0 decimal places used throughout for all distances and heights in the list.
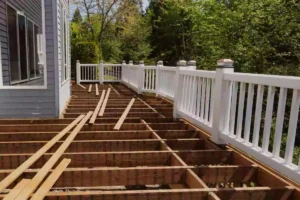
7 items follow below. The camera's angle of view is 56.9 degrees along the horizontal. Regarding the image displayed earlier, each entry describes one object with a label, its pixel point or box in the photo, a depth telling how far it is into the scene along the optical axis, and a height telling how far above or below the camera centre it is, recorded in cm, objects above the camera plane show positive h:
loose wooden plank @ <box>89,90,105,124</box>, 401 -87
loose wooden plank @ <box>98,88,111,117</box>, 471 -88
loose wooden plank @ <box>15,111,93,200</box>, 171 -84
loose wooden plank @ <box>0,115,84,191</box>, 188 -85
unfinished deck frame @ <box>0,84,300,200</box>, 195 -91
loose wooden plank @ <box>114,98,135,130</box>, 380 -87
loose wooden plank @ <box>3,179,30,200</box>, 167 -84
